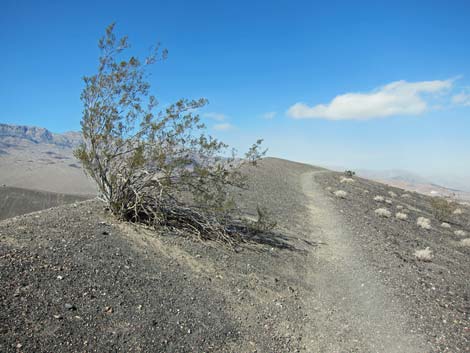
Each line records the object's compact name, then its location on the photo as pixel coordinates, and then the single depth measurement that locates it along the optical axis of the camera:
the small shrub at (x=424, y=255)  10.73
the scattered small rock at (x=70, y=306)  4.79
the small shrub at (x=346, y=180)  26.98
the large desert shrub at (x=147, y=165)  8.57
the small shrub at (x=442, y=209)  20.11
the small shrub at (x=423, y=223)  16.17
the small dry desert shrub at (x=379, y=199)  21.03
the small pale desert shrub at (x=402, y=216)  17.11
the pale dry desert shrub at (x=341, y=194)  20.02
